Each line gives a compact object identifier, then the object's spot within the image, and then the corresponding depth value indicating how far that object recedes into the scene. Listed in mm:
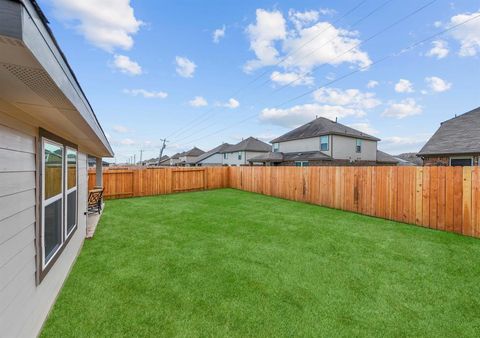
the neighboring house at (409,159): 33850
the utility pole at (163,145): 50156
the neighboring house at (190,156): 55669
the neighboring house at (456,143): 12440
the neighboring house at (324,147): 21781
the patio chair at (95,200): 7838
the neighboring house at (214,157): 43300
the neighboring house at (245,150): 35406
